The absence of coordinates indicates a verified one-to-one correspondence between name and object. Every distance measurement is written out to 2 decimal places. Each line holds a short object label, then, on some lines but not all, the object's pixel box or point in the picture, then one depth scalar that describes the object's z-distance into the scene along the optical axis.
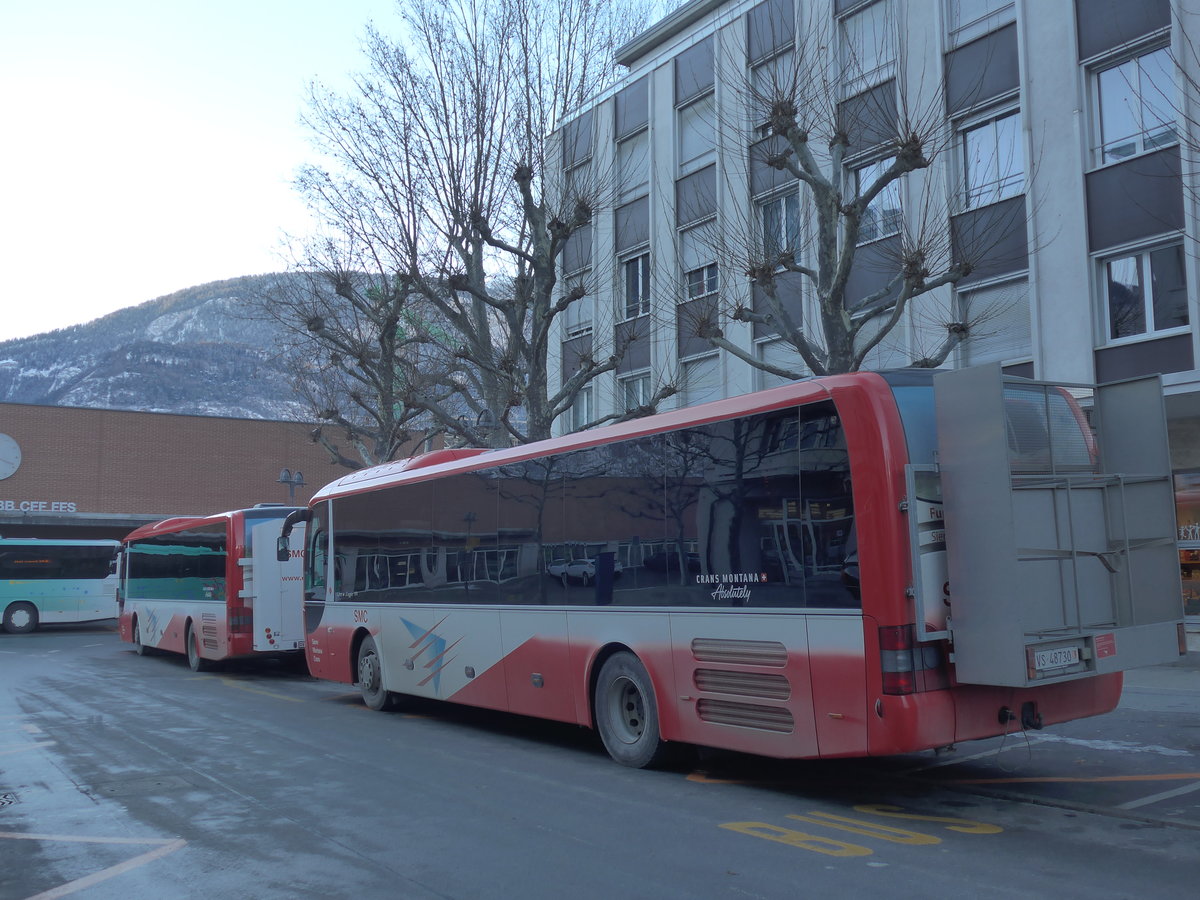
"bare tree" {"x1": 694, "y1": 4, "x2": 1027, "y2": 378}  13.56
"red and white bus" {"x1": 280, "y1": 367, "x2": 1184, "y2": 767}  7.02
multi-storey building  16.52
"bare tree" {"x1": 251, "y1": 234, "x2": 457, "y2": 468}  23.55
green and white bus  34.56
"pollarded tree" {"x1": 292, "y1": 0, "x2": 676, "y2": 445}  19.11
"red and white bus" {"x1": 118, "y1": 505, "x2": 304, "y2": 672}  19.08
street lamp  29.48
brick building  44.88
